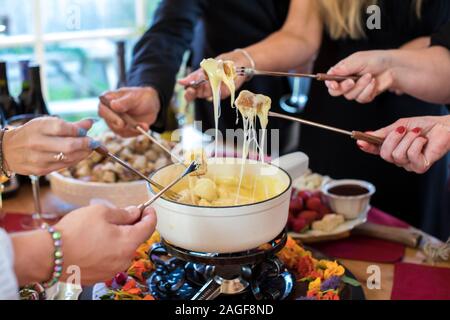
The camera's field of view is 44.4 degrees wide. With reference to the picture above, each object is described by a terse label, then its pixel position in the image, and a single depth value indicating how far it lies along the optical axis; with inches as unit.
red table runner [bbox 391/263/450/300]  36.9
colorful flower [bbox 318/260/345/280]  35.6
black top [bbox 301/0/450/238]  56.2
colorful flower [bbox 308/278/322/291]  34.0
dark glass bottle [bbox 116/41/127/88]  68.9
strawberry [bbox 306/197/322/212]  46.4
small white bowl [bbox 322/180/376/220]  45.9
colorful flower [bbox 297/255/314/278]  36.4
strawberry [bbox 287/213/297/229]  44.5
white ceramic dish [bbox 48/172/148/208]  48.9
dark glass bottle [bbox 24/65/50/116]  55.9
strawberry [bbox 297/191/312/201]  47.6
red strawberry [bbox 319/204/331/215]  46.4
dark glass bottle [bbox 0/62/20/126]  55.1
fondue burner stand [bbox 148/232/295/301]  32.0
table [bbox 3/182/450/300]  37.9
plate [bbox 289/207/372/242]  43.8
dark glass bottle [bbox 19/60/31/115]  57.2
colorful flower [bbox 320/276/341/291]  34.2
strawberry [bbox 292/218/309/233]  44.1
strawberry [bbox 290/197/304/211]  46.3
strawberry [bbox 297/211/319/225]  44.8
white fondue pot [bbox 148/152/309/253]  29.2
